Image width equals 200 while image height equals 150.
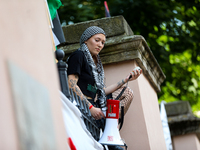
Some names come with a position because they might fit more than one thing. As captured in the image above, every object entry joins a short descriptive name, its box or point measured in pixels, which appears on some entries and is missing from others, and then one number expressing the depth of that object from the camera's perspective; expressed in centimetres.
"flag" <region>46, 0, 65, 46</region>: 857
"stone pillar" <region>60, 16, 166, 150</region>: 844
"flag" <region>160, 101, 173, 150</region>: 1406
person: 654
